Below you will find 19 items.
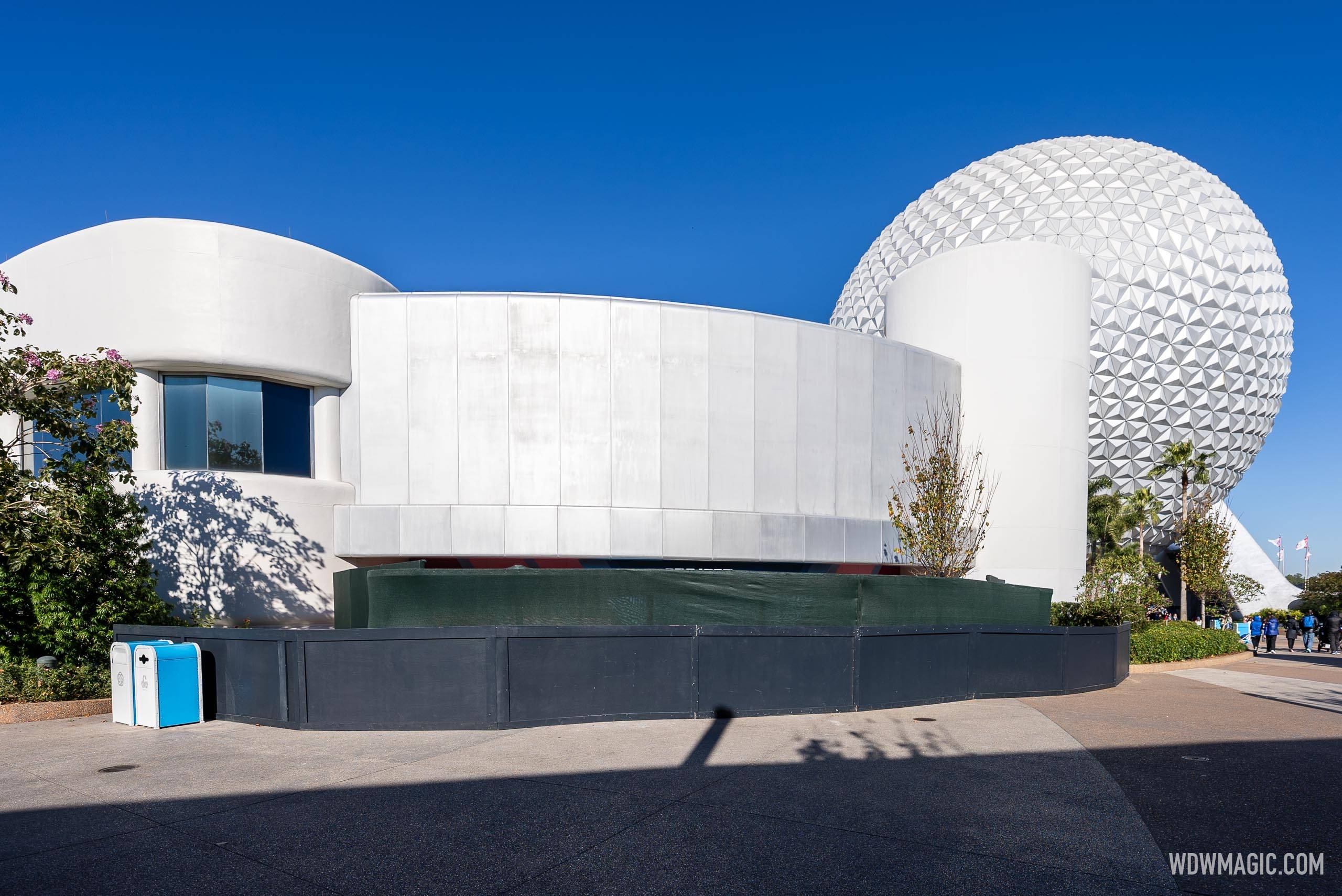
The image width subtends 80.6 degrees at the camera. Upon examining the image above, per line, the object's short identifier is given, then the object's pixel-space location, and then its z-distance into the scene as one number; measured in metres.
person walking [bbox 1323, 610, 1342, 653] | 29.98
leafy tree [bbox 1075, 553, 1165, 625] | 18.36
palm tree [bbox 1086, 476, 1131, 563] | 38.50
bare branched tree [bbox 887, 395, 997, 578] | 22.52
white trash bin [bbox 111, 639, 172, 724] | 10.93
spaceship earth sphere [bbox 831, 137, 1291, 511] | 36.59
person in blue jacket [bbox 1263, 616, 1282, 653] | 29.75
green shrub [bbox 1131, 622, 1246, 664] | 20.95
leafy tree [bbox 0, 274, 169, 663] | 12.17
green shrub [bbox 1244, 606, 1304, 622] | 37.81
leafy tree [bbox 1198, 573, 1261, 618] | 33.50
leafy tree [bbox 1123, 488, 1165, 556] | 38.75
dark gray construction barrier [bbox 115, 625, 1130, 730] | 10.17
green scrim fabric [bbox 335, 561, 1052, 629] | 10.85
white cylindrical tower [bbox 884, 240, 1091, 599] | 25.66
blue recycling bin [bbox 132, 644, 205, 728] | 10.63
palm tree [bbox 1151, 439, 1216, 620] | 34.72
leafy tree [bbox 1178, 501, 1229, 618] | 29.94
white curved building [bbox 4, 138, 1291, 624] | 18.62
